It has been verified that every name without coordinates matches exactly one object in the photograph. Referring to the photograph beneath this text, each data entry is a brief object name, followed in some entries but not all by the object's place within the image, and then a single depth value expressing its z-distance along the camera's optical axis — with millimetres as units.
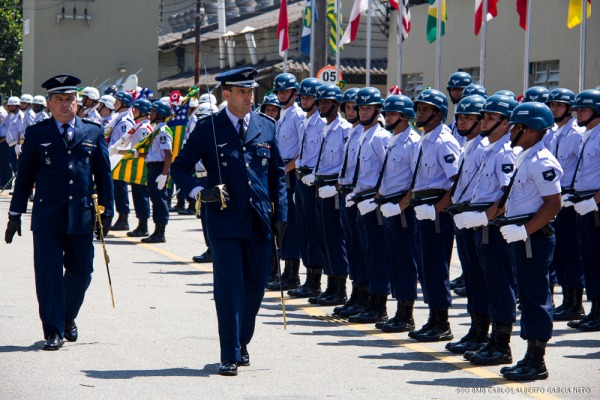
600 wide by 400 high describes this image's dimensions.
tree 52094
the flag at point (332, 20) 31469
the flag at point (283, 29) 30609
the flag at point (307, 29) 30781
